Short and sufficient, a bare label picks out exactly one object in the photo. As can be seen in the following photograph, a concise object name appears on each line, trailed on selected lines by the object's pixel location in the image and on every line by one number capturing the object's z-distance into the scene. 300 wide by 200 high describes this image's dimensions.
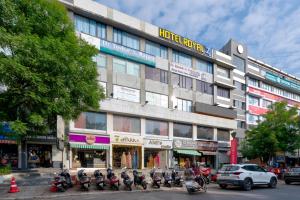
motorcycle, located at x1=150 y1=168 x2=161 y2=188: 13.39
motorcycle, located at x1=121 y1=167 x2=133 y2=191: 12.63
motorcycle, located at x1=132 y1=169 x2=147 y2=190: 12.99
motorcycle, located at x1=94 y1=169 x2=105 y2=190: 12.31
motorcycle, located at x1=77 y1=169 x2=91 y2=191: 11.92
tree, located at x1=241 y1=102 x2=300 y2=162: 26.50
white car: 13.51
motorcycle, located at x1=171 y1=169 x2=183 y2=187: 14.31
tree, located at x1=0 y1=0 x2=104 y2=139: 11.10
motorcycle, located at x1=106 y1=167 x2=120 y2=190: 12.52
